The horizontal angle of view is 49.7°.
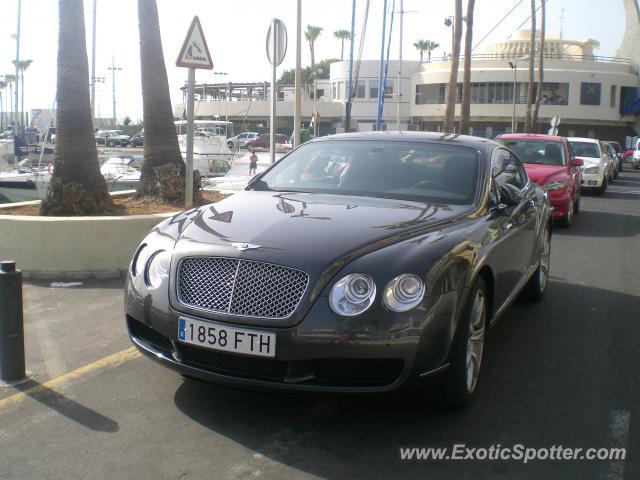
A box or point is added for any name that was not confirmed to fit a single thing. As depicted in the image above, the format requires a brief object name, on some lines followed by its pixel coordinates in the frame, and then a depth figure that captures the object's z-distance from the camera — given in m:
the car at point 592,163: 19.08
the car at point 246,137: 54.97
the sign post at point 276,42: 10.13
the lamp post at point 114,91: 74.92
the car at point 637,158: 41.94
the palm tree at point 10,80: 93.06
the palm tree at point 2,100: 86.07
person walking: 21.42
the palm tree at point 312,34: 83.50
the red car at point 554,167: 11.63
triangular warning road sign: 7.82
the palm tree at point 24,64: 88.50
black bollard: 4.30
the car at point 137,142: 53.64
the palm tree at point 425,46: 86.12
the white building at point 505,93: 61.69
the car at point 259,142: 52.59
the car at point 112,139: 54.94
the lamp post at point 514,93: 55.74
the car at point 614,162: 28.01
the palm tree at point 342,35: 83.62
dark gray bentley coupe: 3.41
